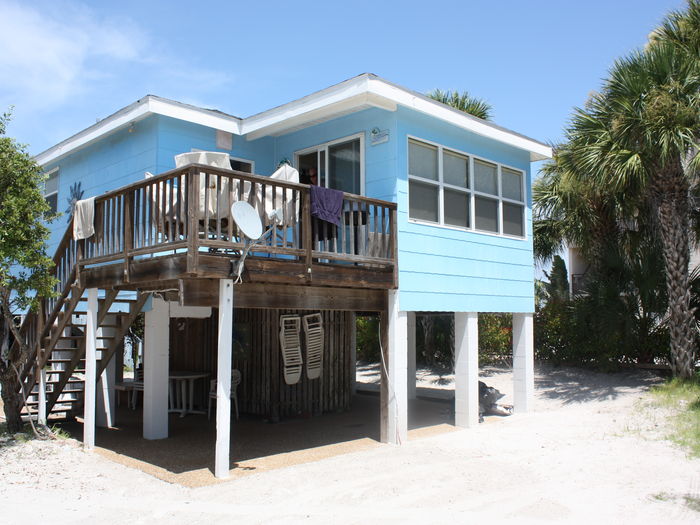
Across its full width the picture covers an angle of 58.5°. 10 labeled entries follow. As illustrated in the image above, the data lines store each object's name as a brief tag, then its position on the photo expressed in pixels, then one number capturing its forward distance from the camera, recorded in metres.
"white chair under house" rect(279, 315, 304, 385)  11.77
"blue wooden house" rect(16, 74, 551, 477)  8.00
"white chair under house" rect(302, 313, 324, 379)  12.08
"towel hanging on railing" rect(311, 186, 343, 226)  8.38
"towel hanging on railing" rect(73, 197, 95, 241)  9.33
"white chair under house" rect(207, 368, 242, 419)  11.88
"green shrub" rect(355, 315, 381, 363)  21.80
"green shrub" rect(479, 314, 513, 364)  19.17
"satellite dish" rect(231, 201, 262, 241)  7.23
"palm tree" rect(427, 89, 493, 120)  18.00
